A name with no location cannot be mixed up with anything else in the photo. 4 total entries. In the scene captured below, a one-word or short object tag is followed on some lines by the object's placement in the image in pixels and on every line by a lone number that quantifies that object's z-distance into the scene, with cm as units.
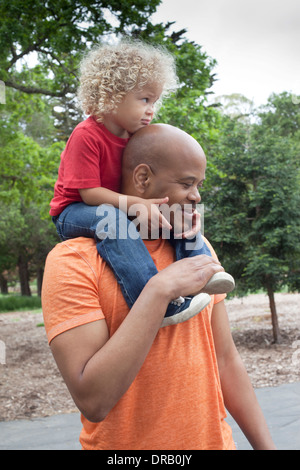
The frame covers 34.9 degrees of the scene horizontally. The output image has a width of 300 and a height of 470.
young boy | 138
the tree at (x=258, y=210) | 789
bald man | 113
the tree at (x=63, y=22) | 770
